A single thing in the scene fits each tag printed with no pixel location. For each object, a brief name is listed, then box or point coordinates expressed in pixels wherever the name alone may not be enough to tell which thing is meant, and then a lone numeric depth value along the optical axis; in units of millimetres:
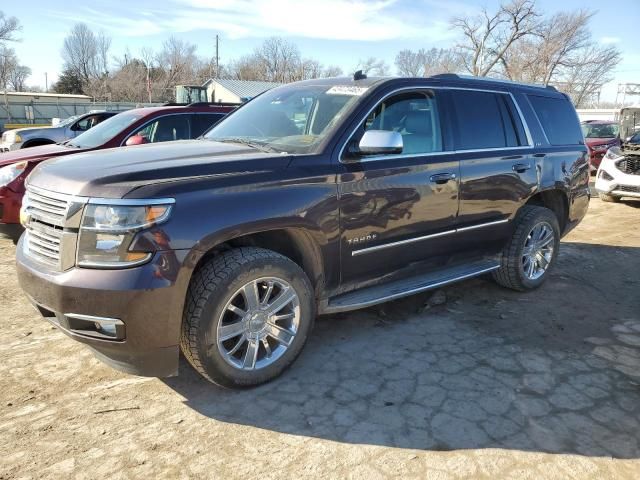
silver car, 11570
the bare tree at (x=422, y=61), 58162
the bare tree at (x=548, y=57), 40719
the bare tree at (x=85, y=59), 76125
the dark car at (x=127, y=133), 5824
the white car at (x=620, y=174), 9805
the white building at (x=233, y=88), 49531
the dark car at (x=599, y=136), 14695
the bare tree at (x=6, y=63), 59669
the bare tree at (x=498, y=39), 40469
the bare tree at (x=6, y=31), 53750
